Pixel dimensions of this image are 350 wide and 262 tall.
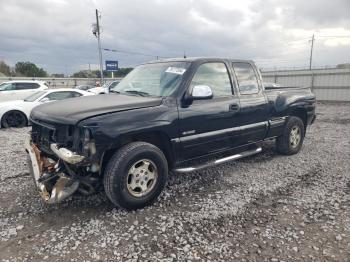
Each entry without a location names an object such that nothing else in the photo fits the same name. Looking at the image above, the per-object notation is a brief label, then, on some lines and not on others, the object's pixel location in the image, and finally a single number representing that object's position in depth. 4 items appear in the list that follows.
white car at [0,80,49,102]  12.98
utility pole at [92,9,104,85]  25.91
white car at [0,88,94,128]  9.50
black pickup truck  3.25
